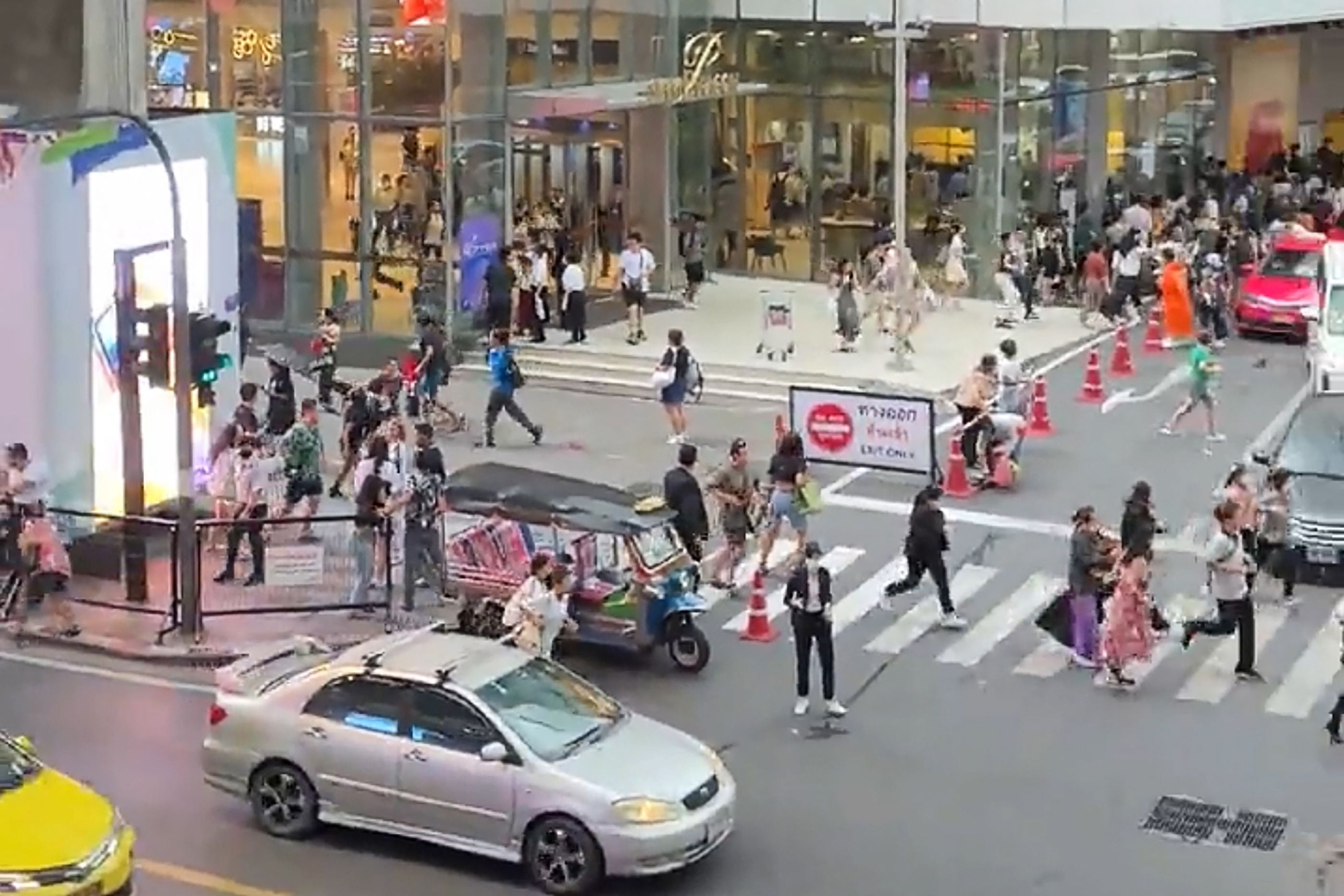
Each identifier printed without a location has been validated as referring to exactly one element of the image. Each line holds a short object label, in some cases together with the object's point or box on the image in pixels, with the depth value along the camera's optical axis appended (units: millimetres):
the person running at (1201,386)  27891
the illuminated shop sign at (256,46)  35750
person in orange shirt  34469
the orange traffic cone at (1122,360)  33438
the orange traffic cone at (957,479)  25750
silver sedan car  14180
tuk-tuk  19266
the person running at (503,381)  28266
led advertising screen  22422
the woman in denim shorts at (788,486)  21656
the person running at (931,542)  20469
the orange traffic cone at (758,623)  20484
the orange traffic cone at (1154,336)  35469
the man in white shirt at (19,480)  20766
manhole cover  15633
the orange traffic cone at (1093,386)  31547
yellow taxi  12320
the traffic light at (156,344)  20188
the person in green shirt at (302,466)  22250
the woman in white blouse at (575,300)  34906
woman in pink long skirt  18969
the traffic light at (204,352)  20062
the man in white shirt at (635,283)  35438
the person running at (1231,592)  19062
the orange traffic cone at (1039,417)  29203
